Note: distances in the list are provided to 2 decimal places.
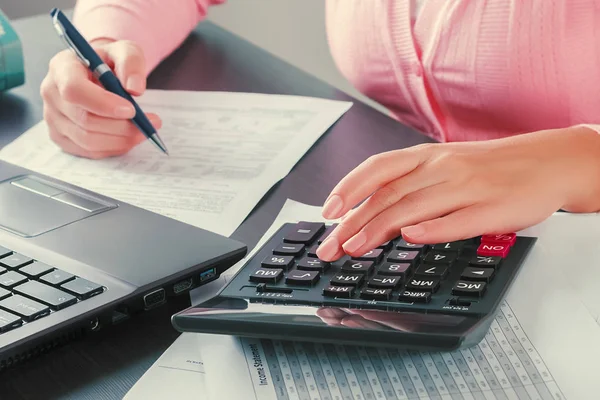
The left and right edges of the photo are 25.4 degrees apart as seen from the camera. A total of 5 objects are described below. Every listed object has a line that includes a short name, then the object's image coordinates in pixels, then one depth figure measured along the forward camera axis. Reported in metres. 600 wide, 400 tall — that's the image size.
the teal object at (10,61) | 0.93
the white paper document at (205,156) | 0.76
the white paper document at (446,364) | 0.53
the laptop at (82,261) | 0.57
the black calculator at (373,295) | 0.54
